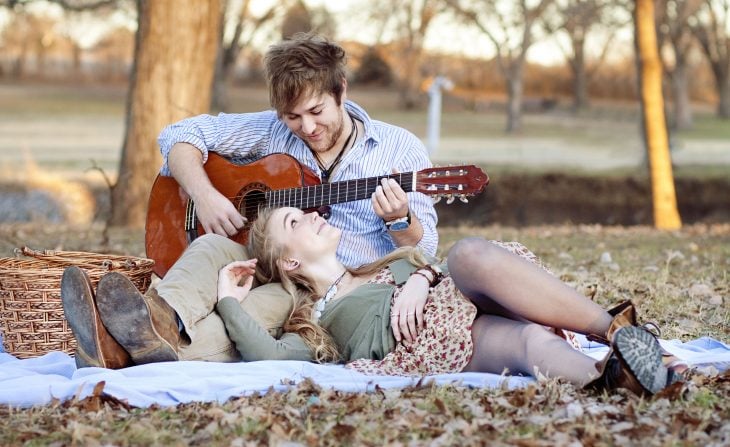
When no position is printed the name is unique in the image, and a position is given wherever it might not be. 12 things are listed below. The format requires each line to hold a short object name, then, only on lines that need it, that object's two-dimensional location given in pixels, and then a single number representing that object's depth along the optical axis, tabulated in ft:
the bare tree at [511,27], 79.97
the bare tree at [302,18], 84.64
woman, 12.39
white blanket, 12.39
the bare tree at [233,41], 87.15
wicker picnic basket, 14.55
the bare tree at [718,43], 93.03
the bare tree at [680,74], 93.73
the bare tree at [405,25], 81.87
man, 12.91
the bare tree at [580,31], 67.82
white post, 60.32
